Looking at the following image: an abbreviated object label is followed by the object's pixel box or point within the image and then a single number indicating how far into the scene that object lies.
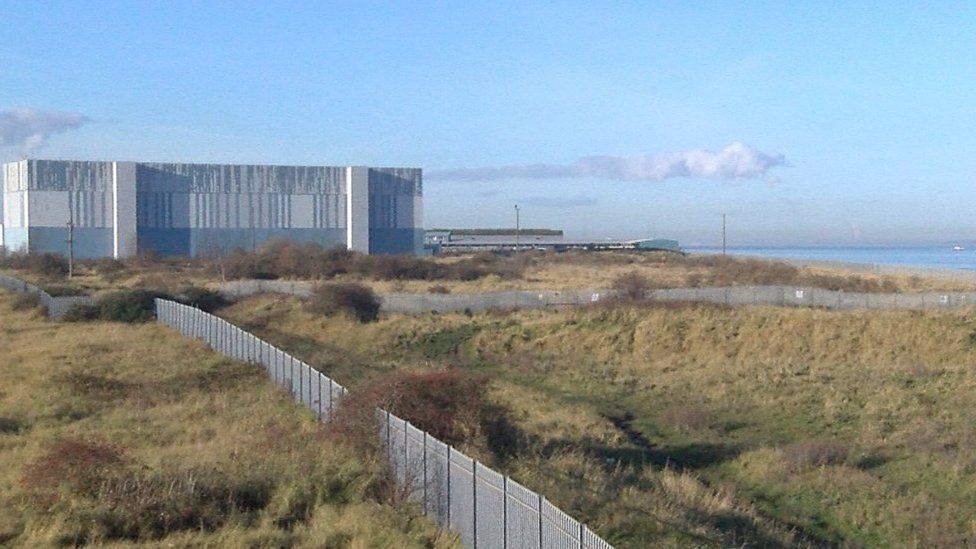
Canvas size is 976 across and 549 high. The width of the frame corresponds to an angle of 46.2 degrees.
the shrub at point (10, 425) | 22.03
